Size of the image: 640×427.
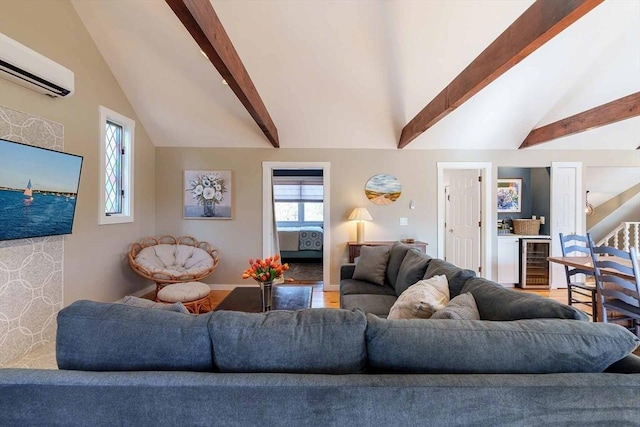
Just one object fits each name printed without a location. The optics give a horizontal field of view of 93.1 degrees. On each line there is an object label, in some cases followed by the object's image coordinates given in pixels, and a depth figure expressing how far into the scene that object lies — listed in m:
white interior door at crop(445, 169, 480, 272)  4.79
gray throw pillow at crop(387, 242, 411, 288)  3.07
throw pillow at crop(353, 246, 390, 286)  3.23
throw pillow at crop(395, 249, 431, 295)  2.54
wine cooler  4.71
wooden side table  4.42
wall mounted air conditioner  2.29
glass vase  2.63
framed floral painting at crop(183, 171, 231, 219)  4.70
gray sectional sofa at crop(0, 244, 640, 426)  0.90
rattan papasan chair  3.66
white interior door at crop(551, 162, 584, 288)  4.68
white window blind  8.59
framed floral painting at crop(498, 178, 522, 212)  5.45
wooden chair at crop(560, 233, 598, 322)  2.95
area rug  5.41
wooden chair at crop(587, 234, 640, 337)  2.39
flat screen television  2.29
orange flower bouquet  2.62
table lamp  4.49
